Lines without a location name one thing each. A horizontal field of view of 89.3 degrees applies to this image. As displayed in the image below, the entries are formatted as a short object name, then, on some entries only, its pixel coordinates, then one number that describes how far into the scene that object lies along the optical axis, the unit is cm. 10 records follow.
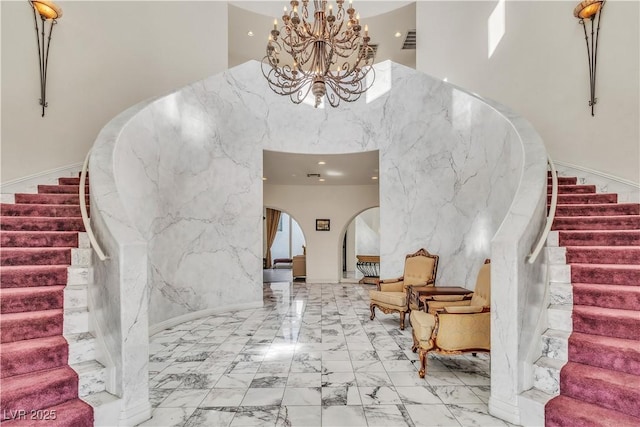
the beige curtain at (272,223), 1580
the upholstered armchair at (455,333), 335
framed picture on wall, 1055
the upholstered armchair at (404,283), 539
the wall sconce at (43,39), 559
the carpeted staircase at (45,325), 222
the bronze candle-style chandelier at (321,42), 378
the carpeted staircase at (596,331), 220
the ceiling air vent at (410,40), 960
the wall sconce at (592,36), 472
